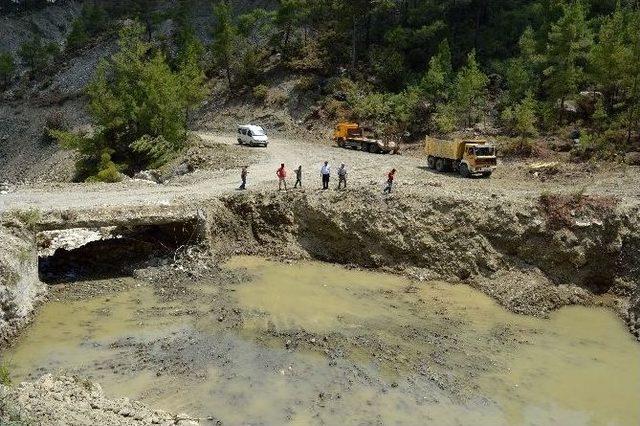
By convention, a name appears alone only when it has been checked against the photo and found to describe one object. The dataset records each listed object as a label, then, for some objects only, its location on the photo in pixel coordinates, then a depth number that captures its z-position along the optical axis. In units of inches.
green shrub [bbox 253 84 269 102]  2351.1
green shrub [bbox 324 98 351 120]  2117.0
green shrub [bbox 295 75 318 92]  2305.6
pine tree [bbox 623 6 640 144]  1434.5
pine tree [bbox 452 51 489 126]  1759.4
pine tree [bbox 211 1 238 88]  2411.4
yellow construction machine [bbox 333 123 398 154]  1718.8
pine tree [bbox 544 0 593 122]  1638.8
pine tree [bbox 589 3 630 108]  1460.4
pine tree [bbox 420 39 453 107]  1918.9
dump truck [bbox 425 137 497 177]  1323.8
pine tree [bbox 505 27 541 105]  1812.3
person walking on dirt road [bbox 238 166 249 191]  1184.2
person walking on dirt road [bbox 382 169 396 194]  1101.7
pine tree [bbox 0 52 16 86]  3014.3
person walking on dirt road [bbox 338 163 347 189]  1154.7
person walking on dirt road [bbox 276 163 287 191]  1157.1
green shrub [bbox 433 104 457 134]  1782.7
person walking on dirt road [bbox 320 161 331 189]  1147.3
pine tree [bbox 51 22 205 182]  1691.7
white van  1833.2
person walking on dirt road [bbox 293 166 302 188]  1183.9
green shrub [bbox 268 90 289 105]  2326.4
